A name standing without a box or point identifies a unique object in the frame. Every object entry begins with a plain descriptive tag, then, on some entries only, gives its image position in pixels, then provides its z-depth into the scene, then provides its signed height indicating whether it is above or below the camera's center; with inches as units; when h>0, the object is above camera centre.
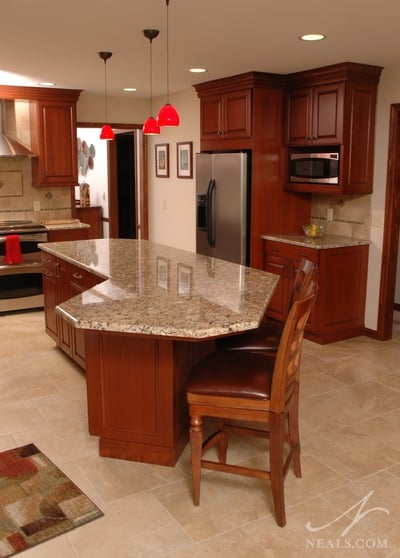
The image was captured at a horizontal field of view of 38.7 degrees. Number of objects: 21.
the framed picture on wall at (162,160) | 280.1 +9.2
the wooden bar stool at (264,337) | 113.8 -32.8
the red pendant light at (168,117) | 140.4 +15.0
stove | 233.0 -38.5
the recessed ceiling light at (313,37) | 148.1 +37.0
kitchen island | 95.2 -31.4
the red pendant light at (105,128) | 171.3 +15.7
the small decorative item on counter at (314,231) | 207.0 -18.8
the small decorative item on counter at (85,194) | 370.3 -10.0
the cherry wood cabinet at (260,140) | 209.3 +14.4
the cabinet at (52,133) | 242.8 +19.2
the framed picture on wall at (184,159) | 261.7 +9.0
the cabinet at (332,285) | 195.3 -37.1
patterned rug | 94.2 -57.7
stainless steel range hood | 234.5 +13.8
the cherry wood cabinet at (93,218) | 362.3 -25.0
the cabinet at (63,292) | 160.4 -35.3
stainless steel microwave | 195.8 +4.0
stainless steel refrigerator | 214.8 -10.2
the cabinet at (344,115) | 189.2 +21.5
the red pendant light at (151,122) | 143.9 +15.5
